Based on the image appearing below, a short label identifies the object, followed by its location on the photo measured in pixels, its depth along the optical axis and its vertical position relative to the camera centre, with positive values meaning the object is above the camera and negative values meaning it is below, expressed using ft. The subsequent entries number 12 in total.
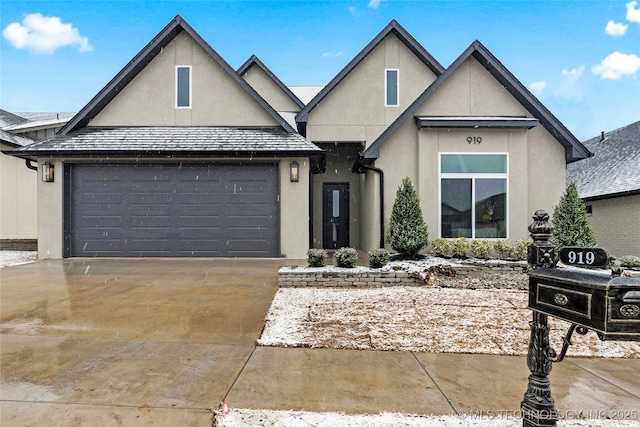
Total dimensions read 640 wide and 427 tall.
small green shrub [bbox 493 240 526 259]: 28.60 -2.55
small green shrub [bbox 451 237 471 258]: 29.17 -2.47
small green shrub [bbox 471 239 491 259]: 28.84 -2.54
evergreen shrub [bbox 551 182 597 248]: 29.09 -0.72
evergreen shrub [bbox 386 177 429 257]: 29.58 -0.78
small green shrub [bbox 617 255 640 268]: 23.11 -2.77
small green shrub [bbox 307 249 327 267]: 24.13 -2.67
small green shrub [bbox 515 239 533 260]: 27.61 -2.48
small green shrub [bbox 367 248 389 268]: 24.34 -2.70
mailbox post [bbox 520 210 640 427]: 5.83 -1.43
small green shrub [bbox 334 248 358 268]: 24.32 -2.69
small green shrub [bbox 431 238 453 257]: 30.17 -2.55
